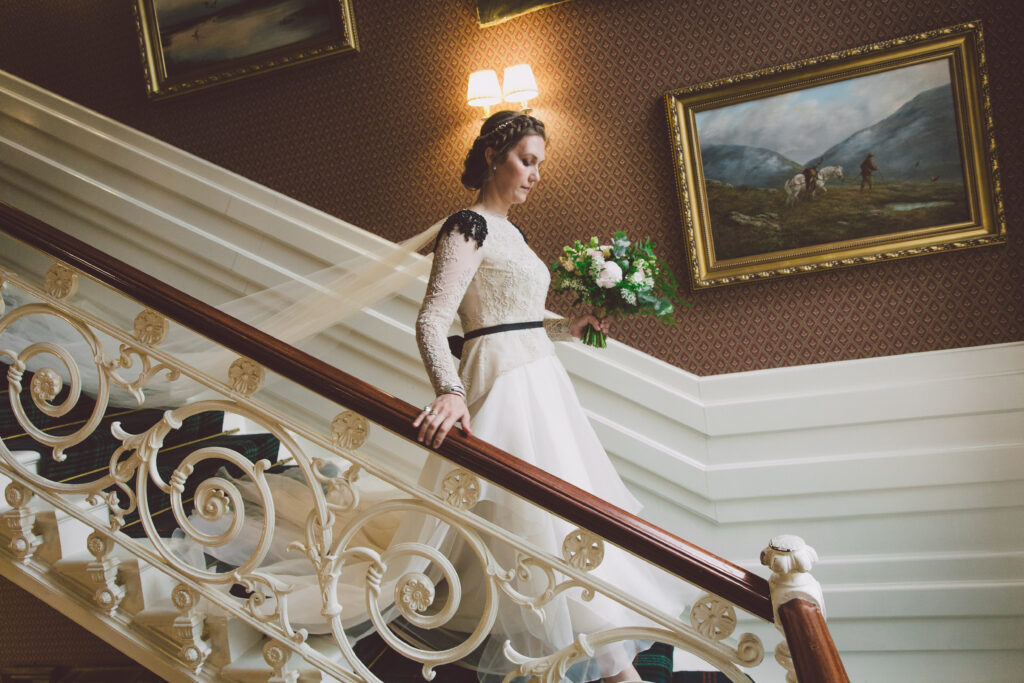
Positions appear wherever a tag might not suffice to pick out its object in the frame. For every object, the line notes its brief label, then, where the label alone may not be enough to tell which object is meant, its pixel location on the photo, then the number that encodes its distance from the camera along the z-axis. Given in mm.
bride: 1858
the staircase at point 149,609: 1924
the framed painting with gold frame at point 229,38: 3711
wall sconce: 3244
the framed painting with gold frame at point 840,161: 2906
